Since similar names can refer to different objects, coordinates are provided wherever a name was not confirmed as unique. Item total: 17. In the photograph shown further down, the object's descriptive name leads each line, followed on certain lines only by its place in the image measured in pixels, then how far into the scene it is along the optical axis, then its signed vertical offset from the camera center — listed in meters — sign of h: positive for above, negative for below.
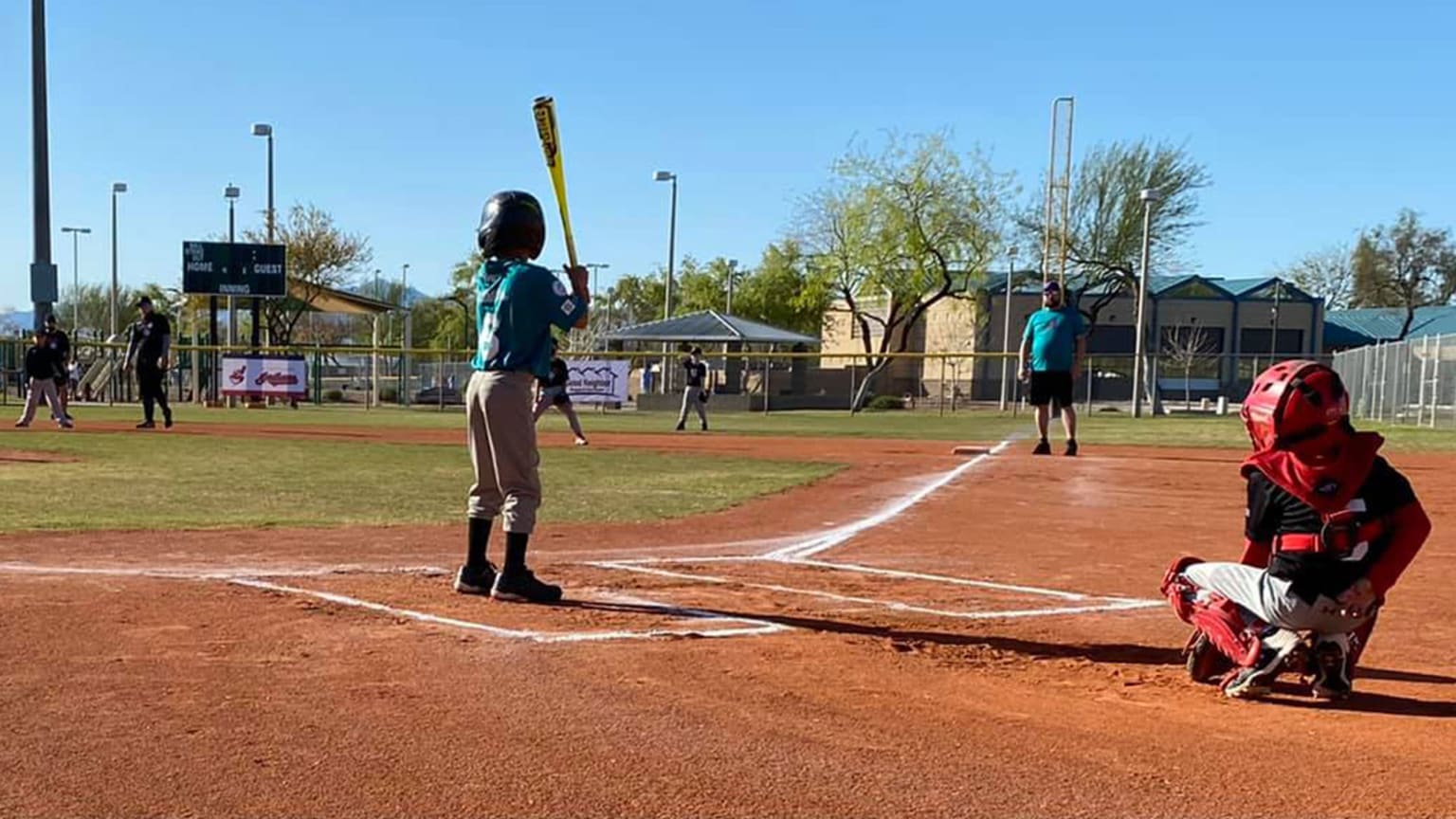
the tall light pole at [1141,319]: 33.41 +1.62
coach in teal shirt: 13.71 +0.18
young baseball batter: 5.54 -0.11
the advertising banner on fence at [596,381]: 36.28 -0.75
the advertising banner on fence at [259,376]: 35.06 -0.90
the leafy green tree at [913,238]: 53.00 +5.92
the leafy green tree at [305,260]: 49.16 +3.84
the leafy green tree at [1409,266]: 76.94 +7.70
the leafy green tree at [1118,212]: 51.97 +7.22
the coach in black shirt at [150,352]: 18.44 -0.12
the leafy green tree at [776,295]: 67.94 +4.00
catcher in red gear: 3.87 -0.53
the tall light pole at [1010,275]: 43.18 +3.46
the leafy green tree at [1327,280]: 78.56 +6.73
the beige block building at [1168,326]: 64.94 +2.80
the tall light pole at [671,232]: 46.59 +5.21
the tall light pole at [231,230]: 39.16 +4.04
